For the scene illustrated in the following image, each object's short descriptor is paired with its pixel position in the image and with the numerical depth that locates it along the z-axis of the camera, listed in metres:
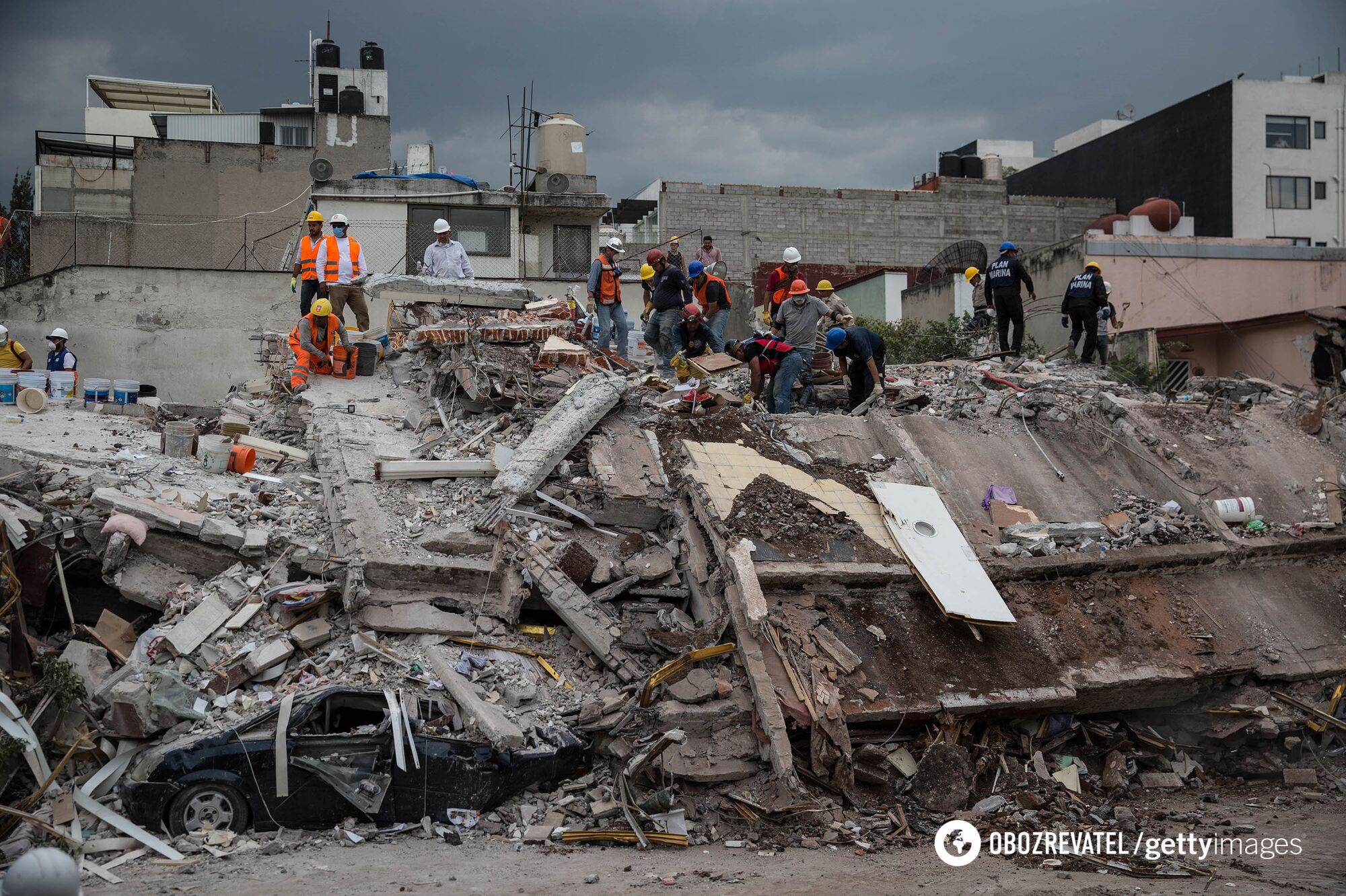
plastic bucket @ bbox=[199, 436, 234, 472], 9.90
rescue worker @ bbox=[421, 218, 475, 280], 14.34
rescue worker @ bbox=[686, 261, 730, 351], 13.13
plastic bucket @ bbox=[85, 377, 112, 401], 12.35
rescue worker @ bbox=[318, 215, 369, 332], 12.88
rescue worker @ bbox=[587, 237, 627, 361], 12.95
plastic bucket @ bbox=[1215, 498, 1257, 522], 9.30
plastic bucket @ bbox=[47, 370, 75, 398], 12.40
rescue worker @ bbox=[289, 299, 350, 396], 12.27
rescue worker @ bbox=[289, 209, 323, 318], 12.96
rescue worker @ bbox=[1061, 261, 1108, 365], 13.70
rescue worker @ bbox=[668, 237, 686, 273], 14.73
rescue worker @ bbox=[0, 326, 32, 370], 13.02
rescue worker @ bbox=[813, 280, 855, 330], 13.65
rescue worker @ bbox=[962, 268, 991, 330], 15.85
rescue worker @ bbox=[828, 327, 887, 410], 11.67
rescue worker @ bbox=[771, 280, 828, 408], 11.59
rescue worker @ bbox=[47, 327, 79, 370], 13.62
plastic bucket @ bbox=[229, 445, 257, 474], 9.88
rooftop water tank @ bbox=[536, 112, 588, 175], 22.59
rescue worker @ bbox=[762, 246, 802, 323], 12.46
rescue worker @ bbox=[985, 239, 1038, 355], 13.77
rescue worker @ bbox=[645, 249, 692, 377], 12.75
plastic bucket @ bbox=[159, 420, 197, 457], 10.21
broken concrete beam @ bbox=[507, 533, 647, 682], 7.55
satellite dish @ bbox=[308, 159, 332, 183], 23.45
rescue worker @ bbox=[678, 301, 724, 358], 13.00
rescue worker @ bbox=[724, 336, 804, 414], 11.39
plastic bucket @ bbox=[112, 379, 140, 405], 12.55
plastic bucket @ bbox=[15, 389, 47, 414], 11.41
